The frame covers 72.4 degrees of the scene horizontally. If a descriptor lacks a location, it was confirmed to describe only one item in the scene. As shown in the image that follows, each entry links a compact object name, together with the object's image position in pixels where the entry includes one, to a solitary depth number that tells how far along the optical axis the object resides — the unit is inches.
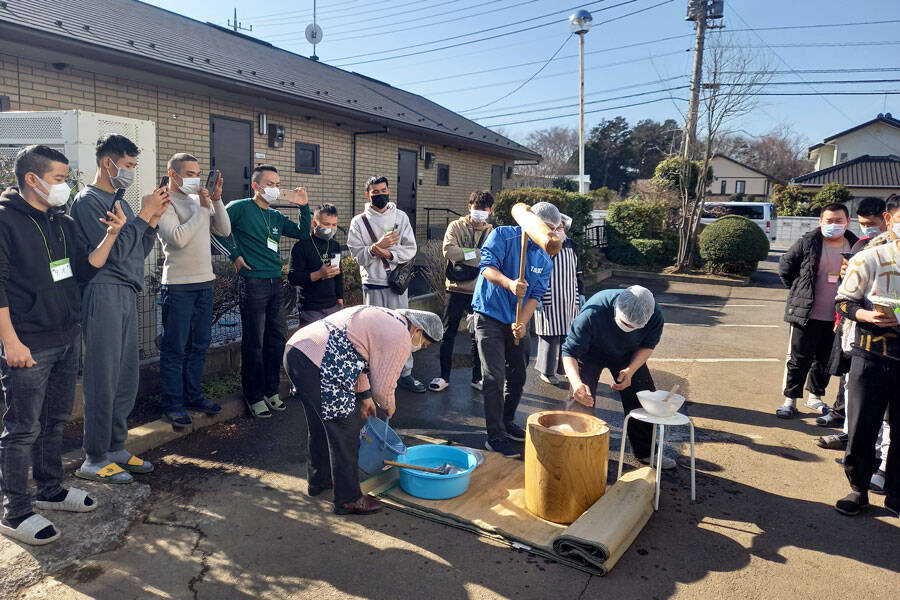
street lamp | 847.7
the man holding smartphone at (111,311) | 150.6
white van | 1007.9
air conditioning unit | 191.9
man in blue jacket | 181.2
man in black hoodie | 124.7
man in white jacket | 227.3
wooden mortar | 141.2
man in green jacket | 203.0
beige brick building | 303.0
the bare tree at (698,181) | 617.0
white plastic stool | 150.9
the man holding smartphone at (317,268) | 216.7
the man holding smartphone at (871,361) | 149.6
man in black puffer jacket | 214.5
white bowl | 152.7
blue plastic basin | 151.5
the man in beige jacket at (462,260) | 237.8
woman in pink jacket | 134.4
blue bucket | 163.3
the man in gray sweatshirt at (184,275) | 182.2
